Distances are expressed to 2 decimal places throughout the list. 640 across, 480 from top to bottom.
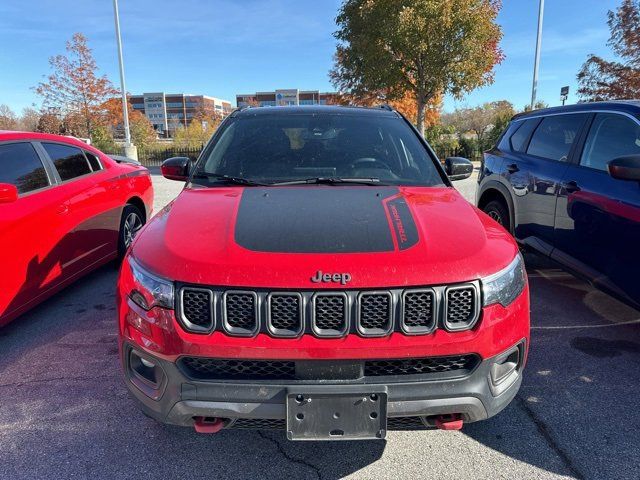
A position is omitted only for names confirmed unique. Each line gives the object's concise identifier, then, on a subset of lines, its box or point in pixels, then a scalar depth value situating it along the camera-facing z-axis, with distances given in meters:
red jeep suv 1.84
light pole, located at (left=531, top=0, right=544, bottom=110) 19.58
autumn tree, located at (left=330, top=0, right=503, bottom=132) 16.19
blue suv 3.26
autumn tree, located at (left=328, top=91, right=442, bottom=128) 24.64
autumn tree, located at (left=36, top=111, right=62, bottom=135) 26.94
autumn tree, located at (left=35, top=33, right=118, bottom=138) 26.05
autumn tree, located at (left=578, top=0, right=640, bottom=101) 15.71
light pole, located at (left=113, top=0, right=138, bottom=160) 20.22
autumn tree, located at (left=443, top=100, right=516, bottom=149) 38.13
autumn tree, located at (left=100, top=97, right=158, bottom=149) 27.06
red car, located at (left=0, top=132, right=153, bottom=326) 3.49
